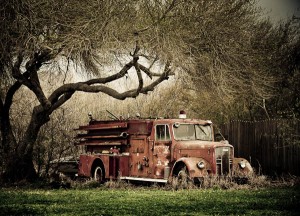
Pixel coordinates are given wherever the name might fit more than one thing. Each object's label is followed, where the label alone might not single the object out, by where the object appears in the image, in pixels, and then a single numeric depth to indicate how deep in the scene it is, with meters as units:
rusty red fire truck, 18.27
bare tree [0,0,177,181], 18.64
